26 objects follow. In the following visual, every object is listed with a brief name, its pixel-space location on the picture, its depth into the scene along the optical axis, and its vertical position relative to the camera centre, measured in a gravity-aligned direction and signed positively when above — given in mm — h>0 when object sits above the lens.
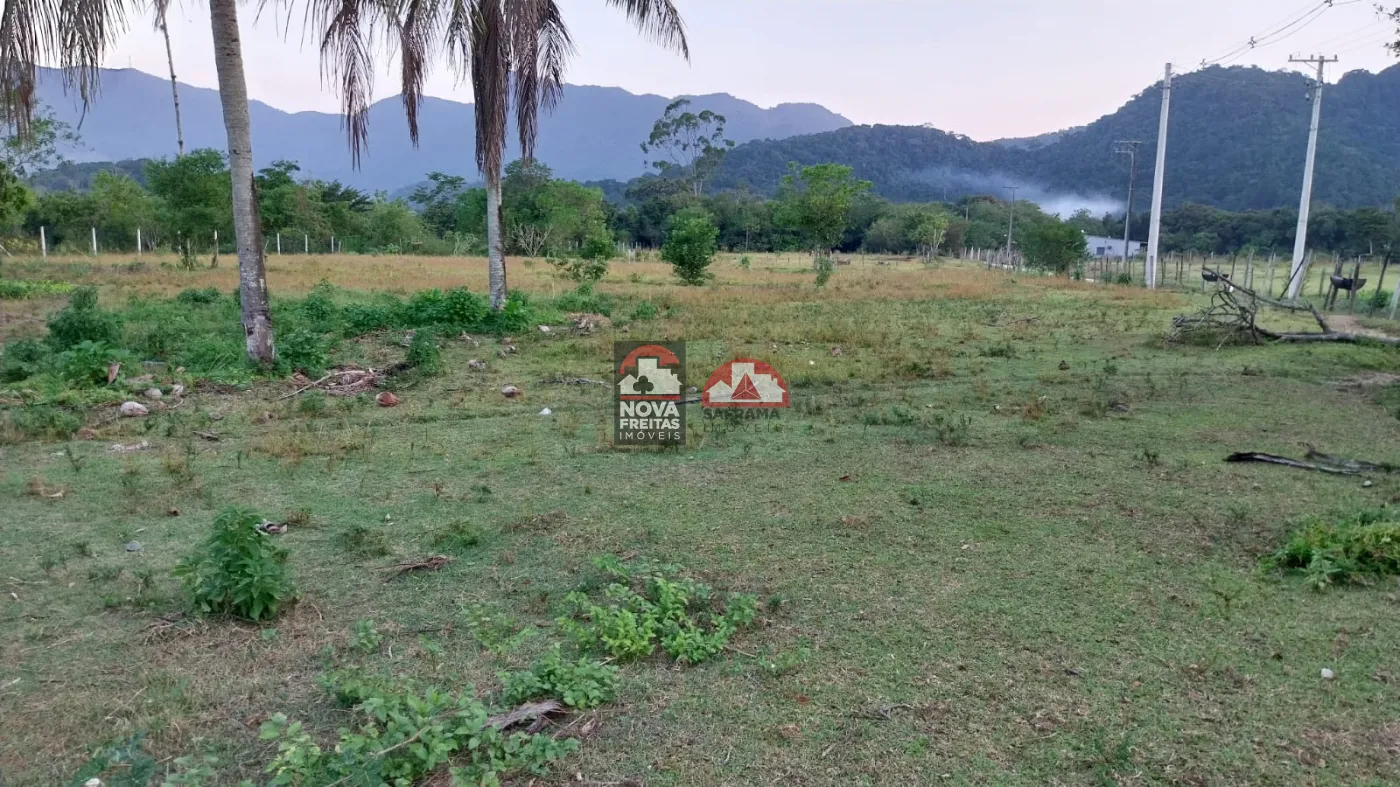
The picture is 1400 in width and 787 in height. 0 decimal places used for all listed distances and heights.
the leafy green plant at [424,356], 8797 -895
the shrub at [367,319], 10938 -629
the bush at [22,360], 7574 -871
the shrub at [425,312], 11521 -541
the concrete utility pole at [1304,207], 22828 +2222
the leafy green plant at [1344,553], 3668 -1256
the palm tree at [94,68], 6820 +1820
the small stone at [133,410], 6753 -1176
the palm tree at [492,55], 9242 +2986
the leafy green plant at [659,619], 3049 -1390
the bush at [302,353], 8578 -858
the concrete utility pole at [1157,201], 25469 +2648
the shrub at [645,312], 13758 -602
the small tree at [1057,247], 30656 +1376
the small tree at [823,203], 30812 +2963
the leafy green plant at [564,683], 2693 -1393
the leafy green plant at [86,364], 7410 -872
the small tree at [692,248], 22312 +829
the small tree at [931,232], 47562 +2953
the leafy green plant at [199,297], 13352 -425
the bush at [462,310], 11805 -516
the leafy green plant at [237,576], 3184 -1216
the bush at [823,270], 22750 +277
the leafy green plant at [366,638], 3038 -1396
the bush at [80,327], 8180 -587
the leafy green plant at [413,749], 2162 -1335
